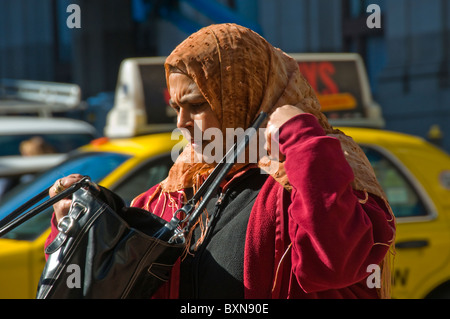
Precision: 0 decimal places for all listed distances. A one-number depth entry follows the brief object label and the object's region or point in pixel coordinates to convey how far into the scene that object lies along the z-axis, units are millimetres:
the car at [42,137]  15578
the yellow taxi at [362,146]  7422
